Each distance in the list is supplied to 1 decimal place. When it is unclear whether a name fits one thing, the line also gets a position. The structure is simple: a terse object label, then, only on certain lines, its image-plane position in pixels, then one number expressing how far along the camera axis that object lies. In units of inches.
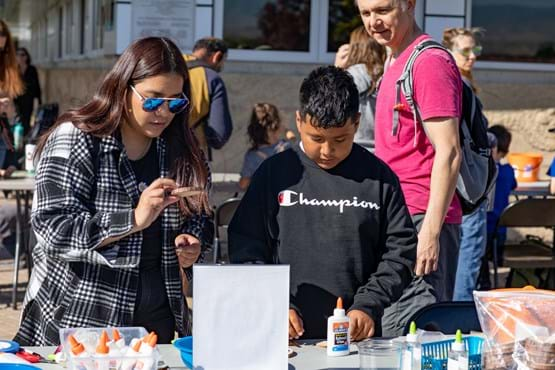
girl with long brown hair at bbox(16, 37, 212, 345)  198.2
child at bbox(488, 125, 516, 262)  455.1
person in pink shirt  237.4
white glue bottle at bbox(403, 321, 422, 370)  163.2
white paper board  158.6
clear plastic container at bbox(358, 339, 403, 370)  169.2
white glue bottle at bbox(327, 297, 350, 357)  179.1
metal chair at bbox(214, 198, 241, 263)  437.0
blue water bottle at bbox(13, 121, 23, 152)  539.2
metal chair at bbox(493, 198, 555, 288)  445.9
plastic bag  151.9
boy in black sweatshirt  202.7
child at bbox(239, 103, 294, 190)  482.4
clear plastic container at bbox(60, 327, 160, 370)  151.6
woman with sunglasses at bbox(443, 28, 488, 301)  402.8
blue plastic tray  162.7
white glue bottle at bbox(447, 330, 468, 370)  161.0
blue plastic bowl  169.4
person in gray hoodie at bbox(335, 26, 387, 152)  349.0
